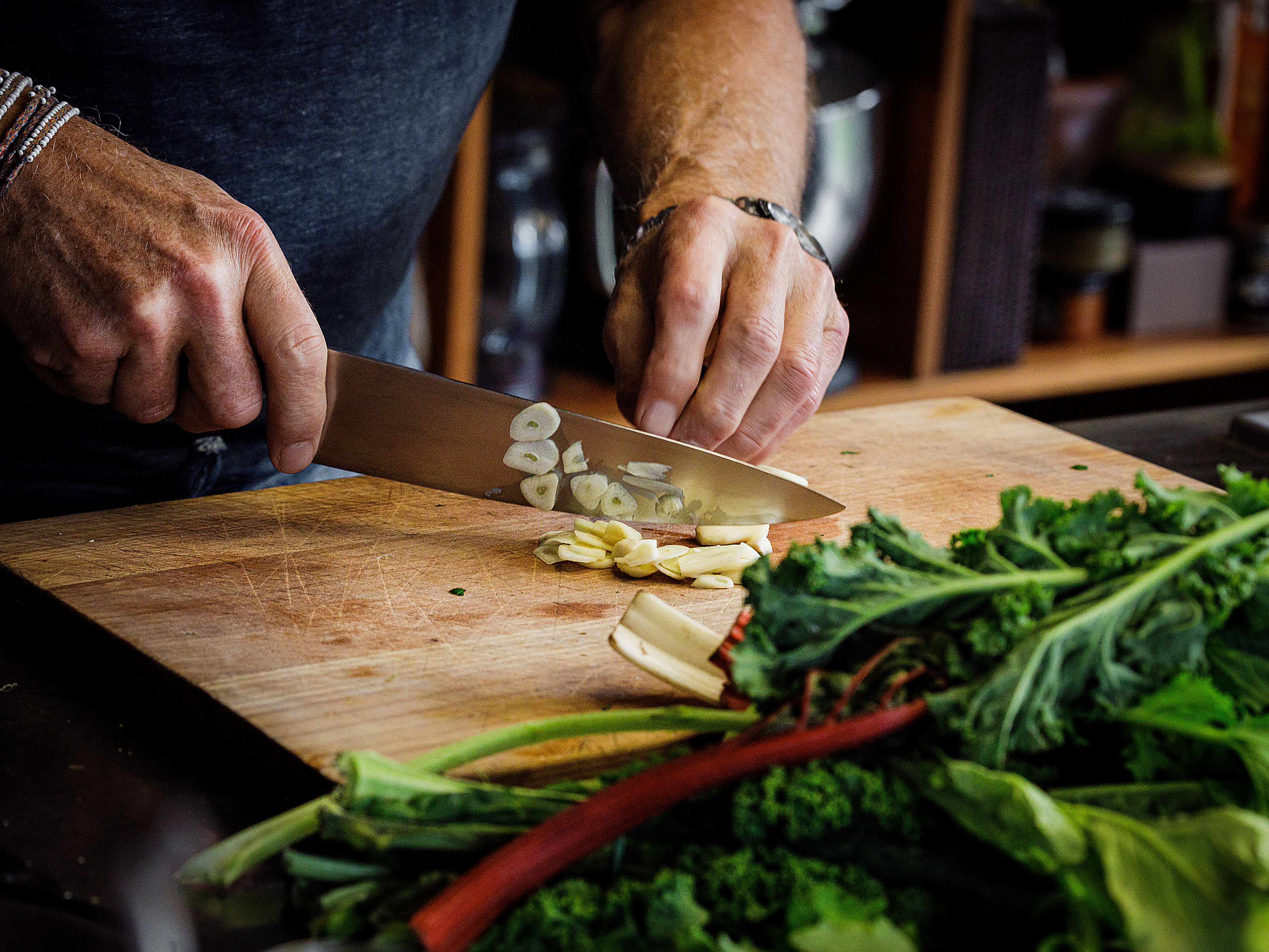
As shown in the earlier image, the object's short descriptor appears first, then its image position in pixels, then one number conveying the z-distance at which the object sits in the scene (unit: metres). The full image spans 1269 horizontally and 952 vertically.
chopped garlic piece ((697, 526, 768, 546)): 1.18
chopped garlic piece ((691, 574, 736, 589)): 1.09
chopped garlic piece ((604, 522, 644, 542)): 1.14
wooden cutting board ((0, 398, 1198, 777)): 0.88
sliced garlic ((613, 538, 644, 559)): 1.12
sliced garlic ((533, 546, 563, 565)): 1.13
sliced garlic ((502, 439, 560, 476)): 1.17
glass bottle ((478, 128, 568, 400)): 2.29
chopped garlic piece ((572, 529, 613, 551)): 1.13
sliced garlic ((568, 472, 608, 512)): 1.19
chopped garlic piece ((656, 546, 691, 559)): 1.13
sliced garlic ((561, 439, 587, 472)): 1.17
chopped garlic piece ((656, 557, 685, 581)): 1.11
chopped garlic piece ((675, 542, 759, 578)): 1.11
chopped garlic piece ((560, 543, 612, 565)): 1.11
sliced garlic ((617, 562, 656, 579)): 1.11
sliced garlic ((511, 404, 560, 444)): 1.15
